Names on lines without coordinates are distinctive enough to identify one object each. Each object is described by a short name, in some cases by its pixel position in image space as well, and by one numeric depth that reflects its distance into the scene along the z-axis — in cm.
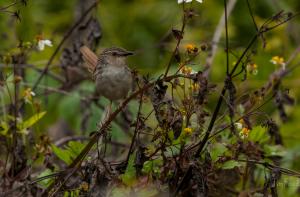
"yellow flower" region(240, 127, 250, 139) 940
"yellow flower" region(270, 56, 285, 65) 1106
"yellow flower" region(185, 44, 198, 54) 855
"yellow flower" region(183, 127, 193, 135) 907
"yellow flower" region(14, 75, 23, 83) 969
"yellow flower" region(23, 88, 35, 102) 1037
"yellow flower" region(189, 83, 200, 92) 927
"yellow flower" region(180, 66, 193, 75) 878
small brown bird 955
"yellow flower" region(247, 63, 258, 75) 988
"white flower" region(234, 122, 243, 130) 966
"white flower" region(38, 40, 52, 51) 1046
